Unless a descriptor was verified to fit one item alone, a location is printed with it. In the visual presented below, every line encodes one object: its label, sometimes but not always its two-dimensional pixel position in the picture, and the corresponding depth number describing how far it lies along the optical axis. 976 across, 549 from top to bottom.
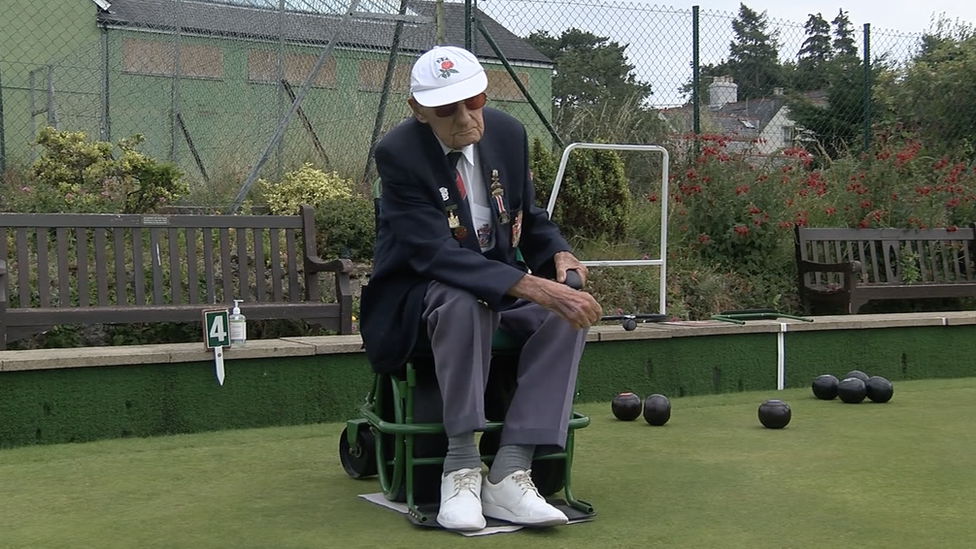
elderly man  3.00
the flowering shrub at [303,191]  7.27
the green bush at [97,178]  6.60
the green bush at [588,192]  7.54
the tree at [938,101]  10.44
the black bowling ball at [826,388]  5.48
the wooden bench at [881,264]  7.09
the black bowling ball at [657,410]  4.69
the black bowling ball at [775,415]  4.62
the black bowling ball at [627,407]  4.79
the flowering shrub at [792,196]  7.57
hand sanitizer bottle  4.78
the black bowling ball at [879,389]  5.32
